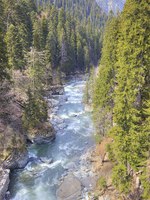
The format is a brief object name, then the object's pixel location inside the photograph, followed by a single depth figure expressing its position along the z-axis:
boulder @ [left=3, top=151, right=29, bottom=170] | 24.64
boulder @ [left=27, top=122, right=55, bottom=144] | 30.78
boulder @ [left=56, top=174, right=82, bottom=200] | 20.87
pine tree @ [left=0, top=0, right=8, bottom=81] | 27.83
